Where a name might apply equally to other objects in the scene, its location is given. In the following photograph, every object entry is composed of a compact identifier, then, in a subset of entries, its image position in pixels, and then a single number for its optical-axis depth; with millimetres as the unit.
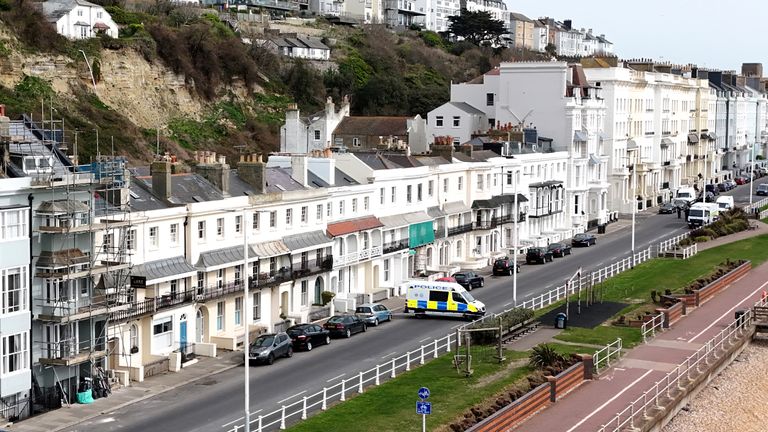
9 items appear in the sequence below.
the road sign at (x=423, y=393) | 30594
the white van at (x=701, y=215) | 92188
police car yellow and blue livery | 55219
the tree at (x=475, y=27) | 166250
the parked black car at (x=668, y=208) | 106375
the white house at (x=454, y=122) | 96125
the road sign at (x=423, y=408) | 30875
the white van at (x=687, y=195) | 110438
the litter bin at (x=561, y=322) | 50906
